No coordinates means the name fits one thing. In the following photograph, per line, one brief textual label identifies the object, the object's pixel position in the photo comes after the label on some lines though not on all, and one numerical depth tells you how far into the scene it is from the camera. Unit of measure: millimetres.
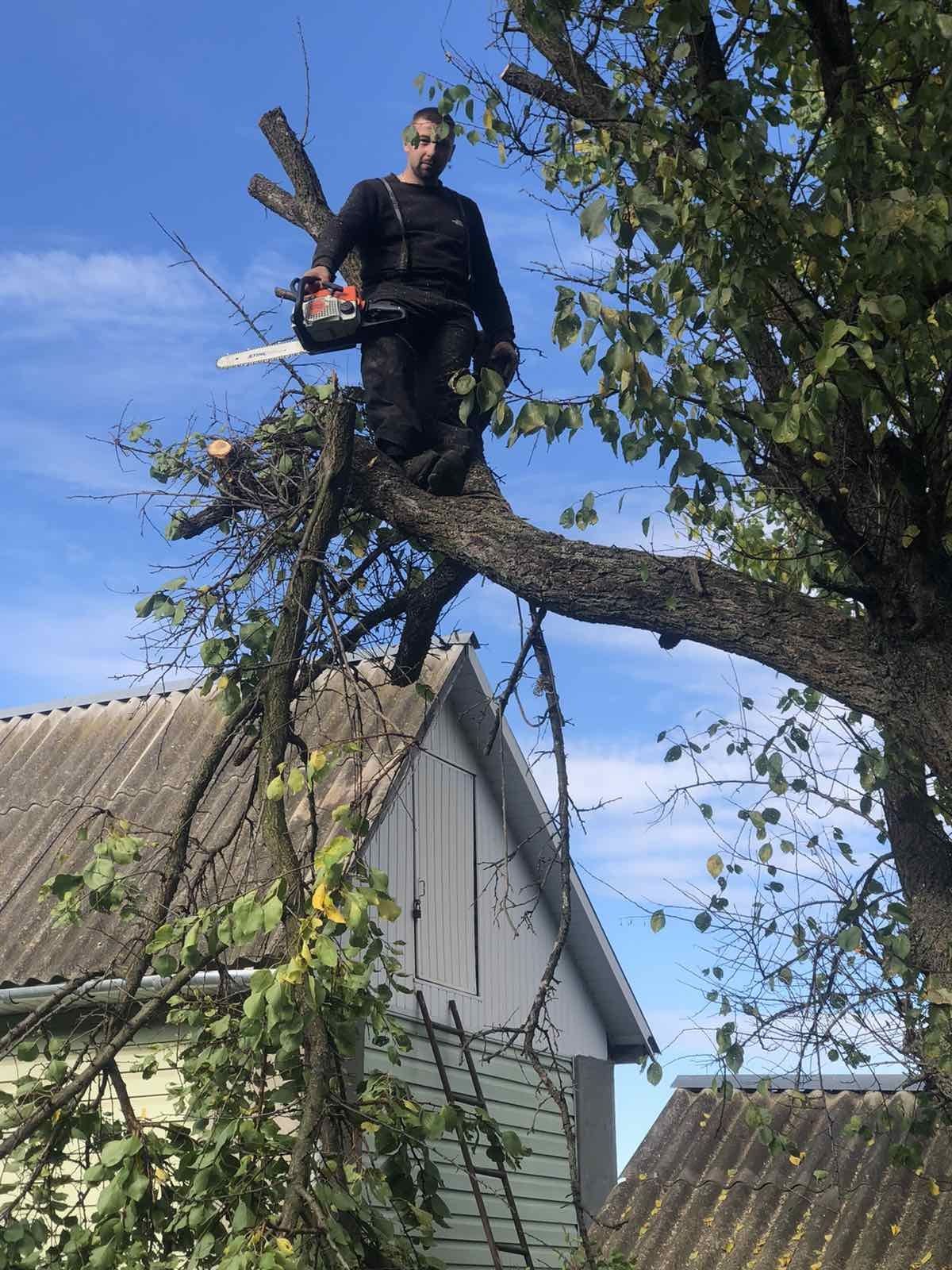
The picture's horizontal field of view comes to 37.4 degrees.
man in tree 6355
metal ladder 7227
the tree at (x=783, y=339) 4738
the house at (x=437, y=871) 9547
